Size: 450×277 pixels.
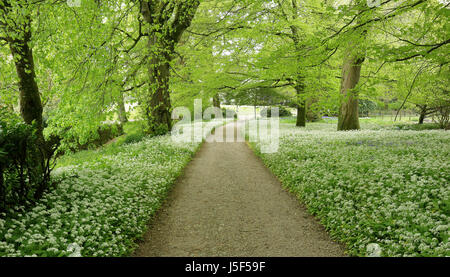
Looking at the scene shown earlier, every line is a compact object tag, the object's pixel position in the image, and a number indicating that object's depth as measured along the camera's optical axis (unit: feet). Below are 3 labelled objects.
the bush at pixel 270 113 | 133.21
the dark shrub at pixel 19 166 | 13.87
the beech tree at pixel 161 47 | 35.94
